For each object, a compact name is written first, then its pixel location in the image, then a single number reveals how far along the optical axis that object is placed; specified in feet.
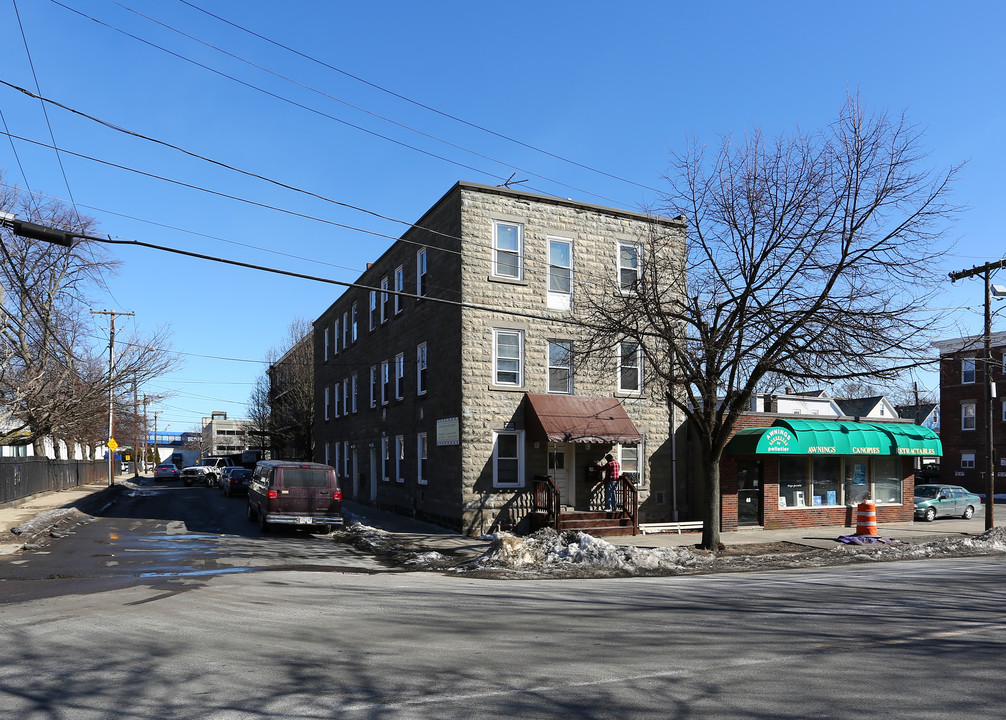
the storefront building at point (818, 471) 76.48
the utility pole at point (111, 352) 150.92
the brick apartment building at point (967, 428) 165.58
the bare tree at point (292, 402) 153.07
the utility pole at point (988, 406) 75.77
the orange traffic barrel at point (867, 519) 69.26
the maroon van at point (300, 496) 68.54
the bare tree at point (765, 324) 54.13
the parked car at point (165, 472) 203.51
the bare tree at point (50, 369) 75.75
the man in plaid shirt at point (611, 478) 70.90
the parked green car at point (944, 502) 96.07
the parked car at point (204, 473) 180.04
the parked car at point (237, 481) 122.11
